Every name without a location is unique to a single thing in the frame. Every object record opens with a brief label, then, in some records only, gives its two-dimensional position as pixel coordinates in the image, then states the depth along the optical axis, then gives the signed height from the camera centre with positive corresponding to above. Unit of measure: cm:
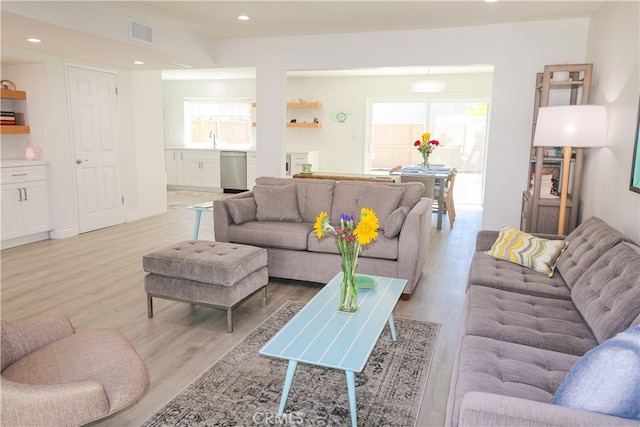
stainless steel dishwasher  959 -58
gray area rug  218 -128
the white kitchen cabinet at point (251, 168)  949 -53
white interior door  590 -10
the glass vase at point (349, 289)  246 -78
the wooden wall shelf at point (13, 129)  532 +10
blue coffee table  199 -90
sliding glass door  895 +25
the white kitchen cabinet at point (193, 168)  980 -57
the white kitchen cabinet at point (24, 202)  509 -73
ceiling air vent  464 +110
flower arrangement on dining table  700 -3
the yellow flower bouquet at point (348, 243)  236 -52
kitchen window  1023 +41
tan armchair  146 -87
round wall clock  956 +55
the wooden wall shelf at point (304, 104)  949 +79
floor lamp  346 +16
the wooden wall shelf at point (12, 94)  530 +51
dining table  656 -43
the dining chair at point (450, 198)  679 -78
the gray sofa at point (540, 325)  130 -83
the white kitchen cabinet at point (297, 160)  928 -34
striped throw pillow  306 -71
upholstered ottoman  308 -90
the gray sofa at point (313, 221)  374 -71
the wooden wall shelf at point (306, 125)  954 +37
